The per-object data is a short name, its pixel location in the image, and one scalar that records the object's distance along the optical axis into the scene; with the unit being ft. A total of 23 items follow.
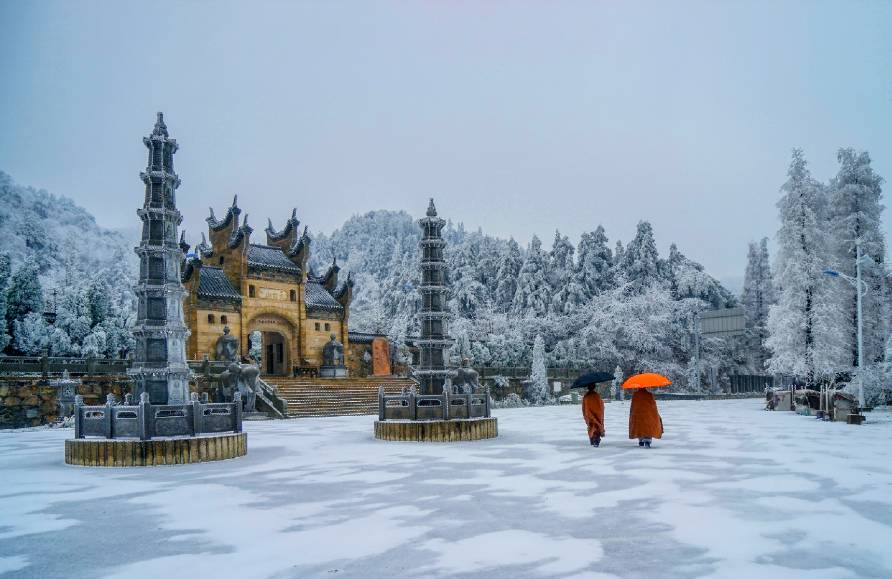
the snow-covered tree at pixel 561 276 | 202.69
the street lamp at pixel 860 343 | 92.22
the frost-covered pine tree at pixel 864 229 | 114.11
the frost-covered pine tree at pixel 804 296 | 108.37
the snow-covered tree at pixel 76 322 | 136.46
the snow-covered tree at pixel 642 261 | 208.23
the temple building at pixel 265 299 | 128.47
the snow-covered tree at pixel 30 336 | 130.17
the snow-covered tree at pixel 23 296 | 136.46
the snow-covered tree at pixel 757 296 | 228.02
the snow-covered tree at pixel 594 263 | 208.64
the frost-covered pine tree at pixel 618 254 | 214.90
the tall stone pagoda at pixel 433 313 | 68.69
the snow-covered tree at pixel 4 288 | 123.54
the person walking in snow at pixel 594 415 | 52.16
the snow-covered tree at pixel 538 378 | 144.56
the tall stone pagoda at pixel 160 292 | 52.29
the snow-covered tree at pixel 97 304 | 141.18
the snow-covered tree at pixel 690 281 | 214.90
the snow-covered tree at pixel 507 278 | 222.28
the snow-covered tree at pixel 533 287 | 208.95
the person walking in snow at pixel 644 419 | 51.26
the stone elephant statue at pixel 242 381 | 96.94
